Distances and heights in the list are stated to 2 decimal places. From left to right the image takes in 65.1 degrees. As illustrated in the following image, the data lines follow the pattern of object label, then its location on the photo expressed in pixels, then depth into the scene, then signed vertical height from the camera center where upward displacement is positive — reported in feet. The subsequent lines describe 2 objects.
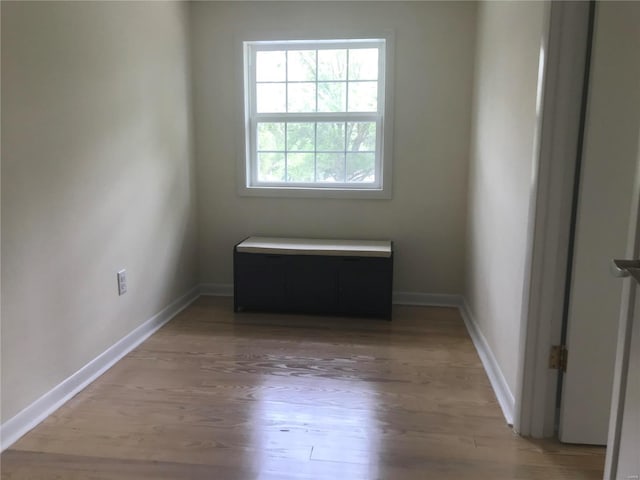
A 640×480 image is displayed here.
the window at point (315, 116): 11.85 +0.83
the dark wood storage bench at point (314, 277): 10.93 -2.77
